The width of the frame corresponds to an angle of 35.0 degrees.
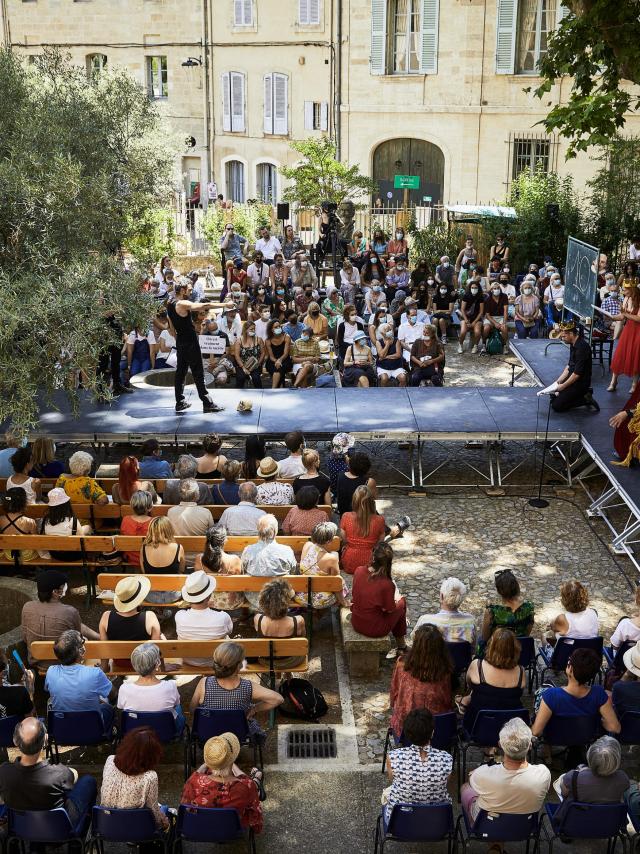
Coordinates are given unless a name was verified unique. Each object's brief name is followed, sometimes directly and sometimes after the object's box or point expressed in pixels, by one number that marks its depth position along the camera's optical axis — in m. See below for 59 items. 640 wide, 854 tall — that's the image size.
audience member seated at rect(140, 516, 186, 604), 7.62
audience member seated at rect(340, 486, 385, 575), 7.96
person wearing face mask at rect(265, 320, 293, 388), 13.63
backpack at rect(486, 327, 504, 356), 16.41
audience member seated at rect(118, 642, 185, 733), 5.97
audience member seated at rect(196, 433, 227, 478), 9.78
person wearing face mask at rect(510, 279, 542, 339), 16.36
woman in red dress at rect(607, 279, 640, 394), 11.56
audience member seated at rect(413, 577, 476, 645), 6.70
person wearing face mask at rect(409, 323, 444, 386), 13.03
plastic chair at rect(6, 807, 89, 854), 5.15
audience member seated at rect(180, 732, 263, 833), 5.14
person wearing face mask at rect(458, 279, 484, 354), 16.47
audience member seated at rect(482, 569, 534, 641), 6.77
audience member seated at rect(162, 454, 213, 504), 8.91
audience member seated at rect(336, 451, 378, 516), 9.25
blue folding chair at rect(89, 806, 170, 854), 5.07
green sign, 26.58
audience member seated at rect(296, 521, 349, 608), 7.65
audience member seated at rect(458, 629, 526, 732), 6.03
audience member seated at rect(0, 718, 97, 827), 5.19
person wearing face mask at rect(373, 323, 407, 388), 13.27
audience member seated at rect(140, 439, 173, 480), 9.69
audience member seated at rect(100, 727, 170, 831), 5.11
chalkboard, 12.33
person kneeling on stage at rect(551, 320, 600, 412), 11.21
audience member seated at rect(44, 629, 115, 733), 6.08
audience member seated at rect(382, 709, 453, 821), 5.25
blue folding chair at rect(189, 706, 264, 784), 5.88
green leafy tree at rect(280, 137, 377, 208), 24.27
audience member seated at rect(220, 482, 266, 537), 8.38
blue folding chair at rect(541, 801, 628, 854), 5.14
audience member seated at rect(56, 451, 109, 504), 9.08
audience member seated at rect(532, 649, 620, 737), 5.91
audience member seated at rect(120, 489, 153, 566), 8.25
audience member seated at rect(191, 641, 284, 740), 5.96
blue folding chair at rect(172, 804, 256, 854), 5.09
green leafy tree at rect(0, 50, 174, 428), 7.55
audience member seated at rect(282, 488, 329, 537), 8.42
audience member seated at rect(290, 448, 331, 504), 9.16
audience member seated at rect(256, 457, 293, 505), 9.06
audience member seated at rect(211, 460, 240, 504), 9.16
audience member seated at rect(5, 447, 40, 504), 9.05
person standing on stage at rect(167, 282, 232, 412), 10.77
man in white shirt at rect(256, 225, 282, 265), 21.08
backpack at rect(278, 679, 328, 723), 6.84
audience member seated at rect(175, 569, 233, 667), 6.75
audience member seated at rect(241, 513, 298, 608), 7.54
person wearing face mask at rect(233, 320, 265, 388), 13.55
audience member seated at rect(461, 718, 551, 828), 5.17
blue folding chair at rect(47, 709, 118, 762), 5.99
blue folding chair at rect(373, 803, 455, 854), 5.15
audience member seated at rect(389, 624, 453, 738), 5.98
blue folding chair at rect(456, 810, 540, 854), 5.22
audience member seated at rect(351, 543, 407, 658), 7.15
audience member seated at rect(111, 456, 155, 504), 9.02
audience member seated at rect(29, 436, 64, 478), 9.69
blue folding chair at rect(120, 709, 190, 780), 6.00
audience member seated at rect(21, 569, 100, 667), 6.83
